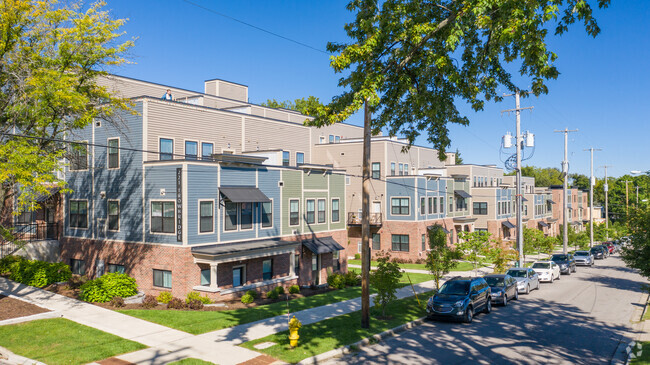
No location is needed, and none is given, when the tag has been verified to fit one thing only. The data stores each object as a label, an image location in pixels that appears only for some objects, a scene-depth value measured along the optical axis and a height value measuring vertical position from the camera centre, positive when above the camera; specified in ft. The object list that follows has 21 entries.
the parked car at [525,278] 93.31 -18.22
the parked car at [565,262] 129.29 -20.40
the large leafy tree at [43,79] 59.31 +15.42
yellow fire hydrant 48.67 -14.87
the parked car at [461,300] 64.69 -15.92
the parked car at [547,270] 112.27 -19.56
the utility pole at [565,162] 156.74 +10.07
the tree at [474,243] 106.11 -12.02
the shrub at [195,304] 69.00 -17.06
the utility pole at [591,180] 188.75 +4.56
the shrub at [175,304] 68.97 -17.02
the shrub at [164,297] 71.36 -16.46
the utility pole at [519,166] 110.83 +6.15
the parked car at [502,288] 79.05 -17.09
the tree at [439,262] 82.17 -13.08
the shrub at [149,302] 68.59 -16.86
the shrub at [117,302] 67.51 -16.42
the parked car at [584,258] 150.92 -22.12
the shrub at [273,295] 78.43 -17.70
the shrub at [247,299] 73.36 -17.20
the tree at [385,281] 64.59 -12.61
